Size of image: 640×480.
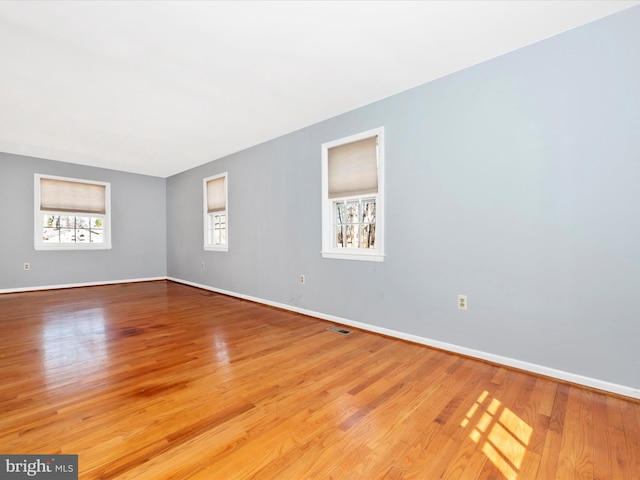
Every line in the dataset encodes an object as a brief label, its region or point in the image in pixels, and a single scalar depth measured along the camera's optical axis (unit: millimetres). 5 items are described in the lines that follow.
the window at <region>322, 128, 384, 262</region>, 3232
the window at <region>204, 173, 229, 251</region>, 5445
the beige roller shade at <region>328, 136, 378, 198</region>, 3318
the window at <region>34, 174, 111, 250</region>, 5566
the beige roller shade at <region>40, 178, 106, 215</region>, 5609
